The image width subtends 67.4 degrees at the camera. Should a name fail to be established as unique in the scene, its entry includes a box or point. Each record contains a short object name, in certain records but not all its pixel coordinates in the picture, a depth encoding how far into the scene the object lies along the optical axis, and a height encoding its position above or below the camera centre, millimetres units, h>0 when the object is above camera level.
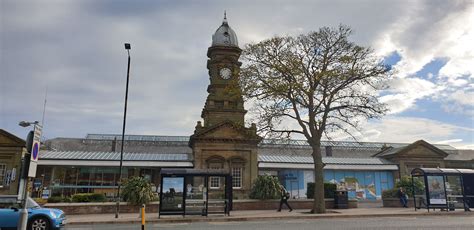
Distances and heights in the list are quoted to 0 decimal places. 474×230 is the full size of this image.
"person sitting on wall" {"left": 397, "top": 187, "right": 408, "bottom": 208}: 27094 -703
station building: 35156 +2813
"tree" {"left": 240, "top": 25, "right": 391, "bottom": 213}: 23844 +7162
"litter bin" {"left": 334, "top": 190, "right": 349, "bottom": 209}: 26703 -888
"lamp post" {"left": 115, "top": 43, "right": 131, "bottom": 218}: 22166 +5943
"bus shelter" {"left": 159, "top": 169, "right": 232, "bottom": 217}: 19844 -454
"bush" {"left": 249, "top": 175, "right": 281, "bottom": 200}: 26906 -117
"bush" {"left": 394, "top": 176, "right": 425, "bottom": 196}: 27836 +225
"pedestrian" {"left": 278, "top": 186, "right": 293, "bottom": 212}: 24159 -693
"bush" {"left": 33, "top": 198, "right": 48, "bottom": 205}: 25672 -1174
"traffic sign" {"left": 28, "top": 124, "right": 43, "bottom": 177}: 7020 +721
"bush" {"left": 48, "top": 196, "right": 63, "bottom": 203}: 24938 -1059
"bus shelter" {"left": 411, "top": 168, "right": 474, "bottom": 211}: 23156 -54
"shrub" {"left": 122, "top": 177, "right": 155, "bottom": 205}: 23828 -436
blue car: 13508 -1220
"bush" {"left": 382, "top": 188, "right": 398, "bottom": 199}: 28453 -431
